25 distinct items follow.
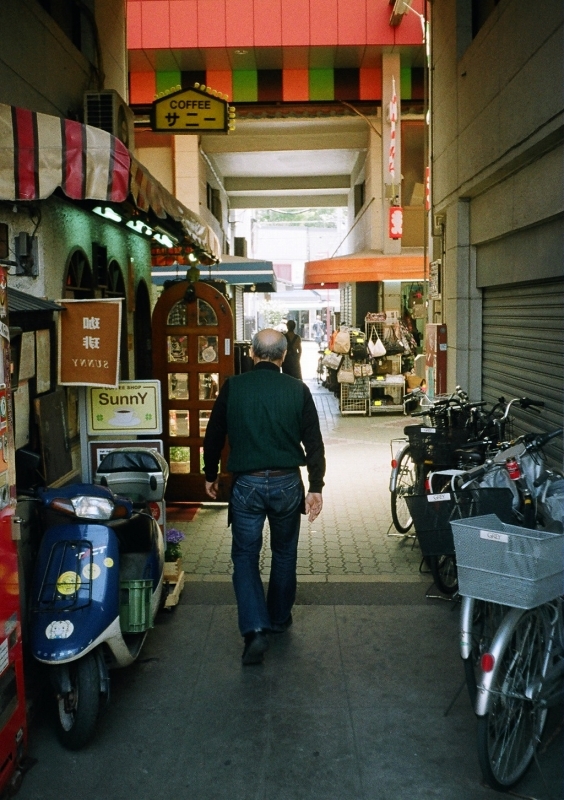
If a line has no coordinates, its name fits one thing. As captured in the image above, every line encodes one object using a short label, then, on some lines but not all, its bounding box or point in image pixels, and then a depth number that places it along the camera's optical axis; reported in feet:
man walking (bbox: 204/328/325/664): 17.25
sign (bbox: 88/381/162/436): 21.67
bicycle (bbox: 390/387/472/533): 24.56
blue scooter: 13.57
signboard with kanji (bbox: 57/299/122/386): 20.11
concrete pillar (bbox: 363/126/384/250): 68.29
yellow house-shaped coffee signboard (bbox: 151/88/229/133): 35.91
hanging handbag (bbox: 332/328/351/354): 57.52
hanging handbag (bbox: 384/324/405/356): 60.03
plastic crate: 15.67
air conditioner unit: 26.55
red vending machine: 12.17
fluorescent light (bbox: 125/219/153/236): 30.73
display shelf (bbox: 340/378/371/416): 59.16
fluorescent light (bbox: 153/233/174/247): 34.82
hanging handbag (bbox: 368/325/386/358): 58.54
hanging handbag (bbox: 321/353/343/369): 59.41
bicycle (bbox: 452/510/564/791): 11.65
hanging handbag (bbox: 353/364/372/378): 57.82
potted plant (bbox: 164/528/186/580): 20.79
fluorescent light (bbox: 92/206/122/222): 25.81
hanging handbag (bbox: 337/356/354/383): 58.18
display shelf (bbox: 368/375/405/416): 58.70
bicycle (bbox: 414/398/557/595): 15.03
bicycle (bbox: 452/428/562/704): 12.80
